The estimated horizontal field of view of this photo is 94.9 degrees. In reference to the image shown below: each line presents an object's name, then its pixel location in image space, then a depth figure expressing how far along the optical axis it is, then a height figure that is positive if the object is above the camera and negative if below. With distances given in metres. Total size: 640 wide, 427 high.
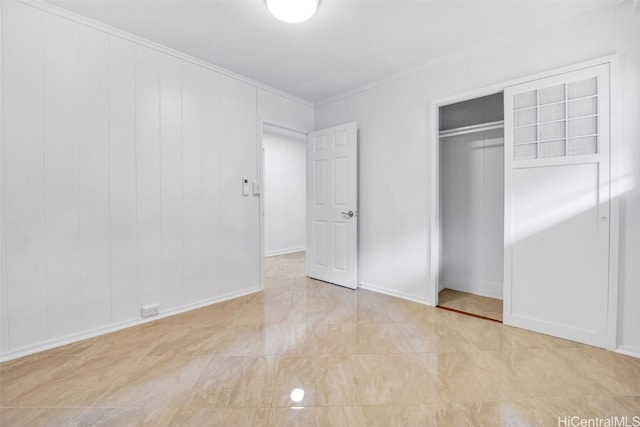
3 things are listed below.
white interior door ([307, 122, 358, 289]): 3.65 +0.06
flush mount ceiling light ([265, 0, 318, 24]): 2.01 +1.41
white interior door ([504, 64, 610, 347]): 2.16 +0.03
